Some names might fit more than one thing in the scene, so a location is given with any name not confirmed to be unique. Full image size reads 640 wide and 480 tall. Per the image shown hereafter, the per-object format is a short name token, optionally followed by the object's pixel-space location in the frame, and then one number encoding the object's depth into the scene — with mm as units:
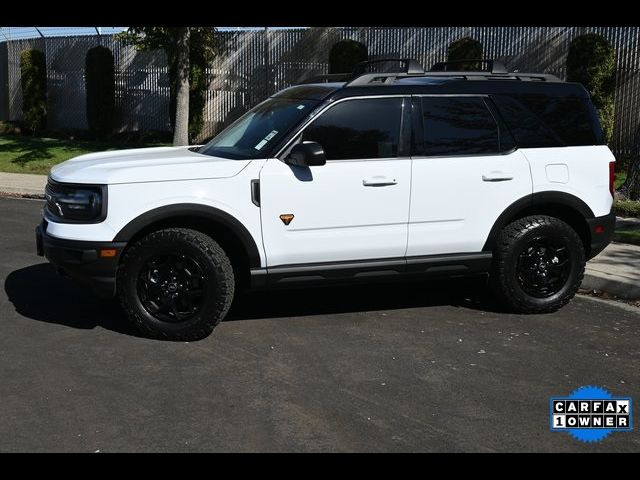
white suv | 5957
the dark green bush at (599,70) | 16844
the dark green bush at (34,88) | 24672
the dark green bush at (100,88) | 23047
